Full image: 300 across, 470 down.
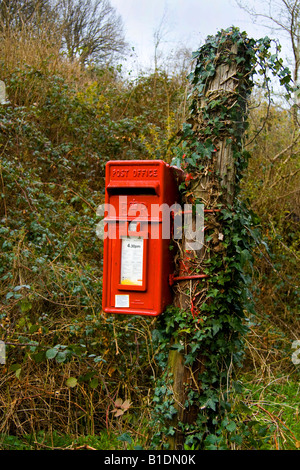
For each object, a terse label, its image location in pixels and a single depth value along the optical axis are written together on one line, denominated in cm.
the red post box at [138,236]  235
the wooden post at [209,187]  235
